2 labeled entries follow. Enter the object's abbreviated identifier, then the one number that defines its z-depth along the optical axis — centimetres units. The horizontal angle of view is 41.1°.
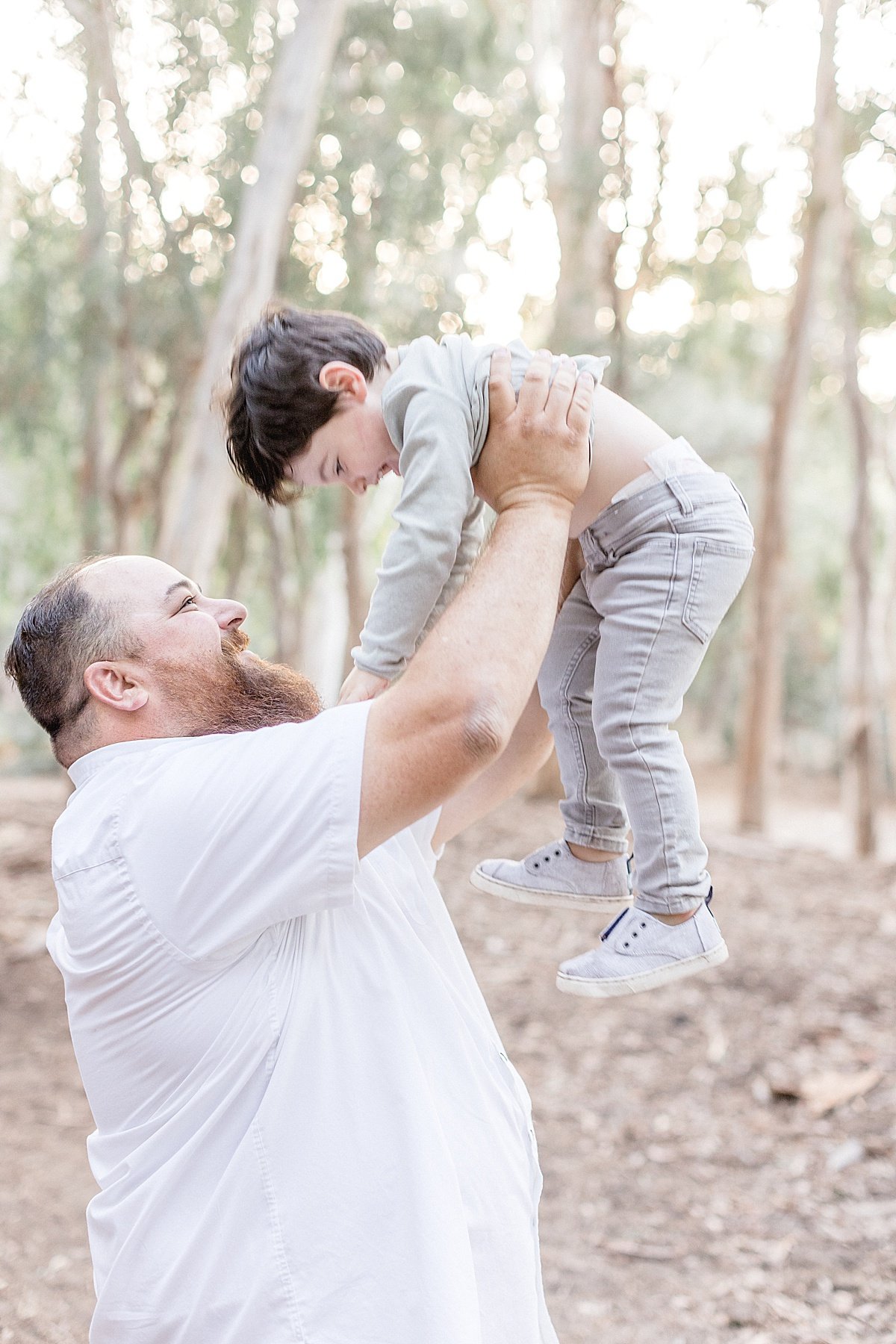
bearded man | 139
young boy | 173
